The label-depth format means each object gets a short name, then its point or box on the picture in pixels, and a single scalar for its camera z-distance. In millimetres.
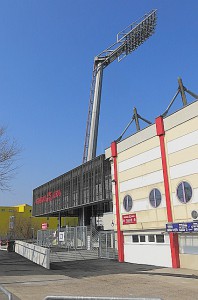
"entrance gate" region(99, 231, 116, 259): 25922
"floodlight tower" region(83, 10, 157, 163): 57656
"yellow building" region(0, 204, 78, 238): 83938
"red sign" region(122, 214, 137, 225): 22311
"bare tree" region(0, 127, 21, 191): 26484
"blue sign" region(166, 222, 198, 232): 17075
